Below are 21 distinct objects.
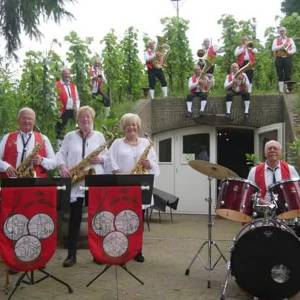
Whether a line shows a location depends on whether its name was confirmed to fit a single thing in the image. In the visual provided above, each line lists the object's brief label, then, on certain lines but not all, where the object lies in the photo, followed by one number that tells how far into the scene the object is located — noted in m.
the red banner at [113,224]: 5.30
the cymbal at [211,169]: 5.73
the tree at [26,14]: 6.30
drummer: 6.26
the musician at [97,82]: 14.73
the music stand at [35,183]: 5.21
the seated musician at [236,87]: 14.69
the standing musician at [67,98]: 11.51
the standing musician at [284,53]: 16.09
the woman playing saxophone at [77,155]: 6.42
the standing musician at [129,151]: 6.47
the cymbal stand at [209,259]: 5.99
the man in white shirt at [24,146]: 6.24
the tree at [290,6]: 36.44
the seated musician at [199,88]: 14.97
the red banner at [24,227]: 5.14
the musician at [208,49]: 16.66
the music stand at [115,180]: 5.39
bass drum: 5.29
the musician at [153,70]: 16.09
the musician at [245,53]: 16.30
